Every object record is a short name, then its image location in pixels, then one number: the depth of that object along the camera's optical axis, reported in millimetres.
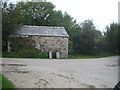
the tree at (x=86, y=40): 27781
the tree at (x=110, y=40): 21334
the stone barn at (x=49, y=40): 23781
